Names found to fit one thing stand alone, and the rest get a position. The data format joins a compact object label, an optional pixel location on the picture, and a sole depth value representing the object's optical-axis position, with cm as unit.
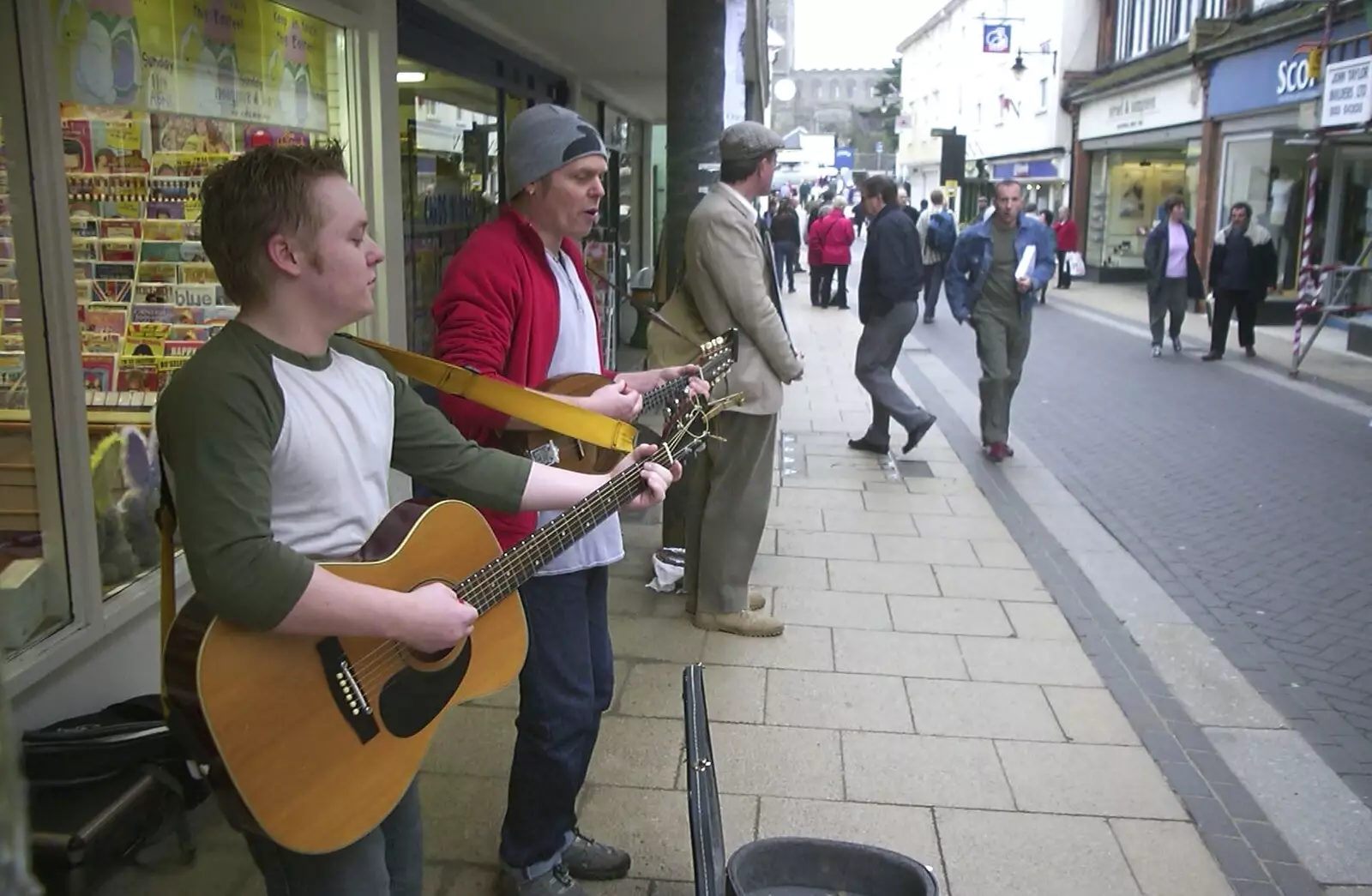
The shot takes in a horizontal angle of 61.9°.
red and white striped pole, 1328
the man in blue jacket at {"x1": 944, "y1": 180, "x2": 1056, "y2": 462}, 793
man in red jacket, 255
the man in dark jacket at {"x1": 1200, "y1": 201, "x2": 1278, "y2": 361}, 1345
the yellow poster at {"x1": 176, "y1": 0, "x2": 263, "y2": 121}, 399
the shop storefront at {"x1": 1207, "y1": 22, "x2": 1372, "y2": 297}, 1672
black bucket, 227
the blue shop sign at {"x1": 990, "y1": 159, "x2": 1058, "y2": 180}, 3113
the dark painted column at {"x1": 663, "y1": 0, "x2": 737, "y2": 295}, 545
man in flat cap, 438
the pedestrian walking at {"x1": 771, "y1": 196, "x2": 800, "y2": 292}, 2147
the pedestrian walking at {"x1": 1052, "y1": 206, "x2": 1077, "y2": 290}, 2388
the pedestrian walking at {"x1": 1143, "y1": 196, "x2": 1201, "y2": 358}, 1366
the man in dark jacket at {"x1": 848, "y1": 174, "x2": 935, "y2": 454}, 805
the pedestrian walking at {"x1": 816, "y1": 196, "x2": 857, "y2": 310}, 1856
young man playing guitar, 165
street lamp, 3078
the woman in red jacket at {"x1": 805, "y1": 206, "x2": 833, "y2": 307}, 1888
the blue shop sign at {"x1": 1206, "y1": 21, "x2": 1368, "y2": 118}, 1609
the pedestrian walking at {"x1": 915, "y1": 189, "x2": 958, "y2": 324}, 1569
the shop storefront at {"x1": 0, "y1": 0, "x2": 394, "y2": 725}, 303
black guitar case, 211
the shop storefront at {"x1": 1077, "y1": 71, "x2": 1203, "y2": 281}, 2558
